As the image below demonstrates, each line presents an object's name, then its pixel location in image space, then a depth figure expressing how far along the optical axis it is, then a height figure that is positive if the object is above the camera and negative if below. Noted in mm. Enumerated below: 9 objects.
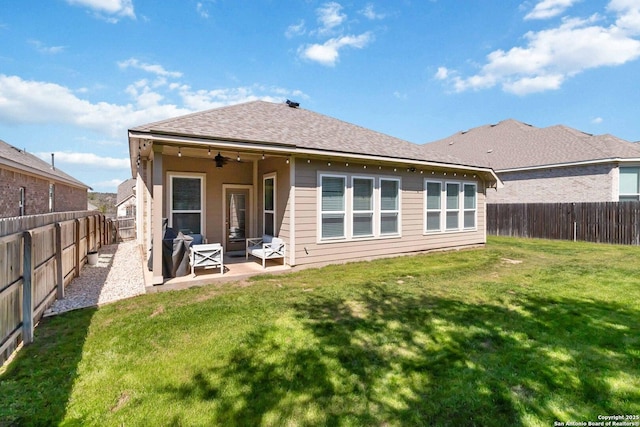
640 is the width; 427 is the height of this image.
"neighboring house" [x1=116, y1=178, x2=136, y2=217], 34378 +1165
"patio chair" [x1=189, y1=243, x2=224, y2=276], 6965 -1023
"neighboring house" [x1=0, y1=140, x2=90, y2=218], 12195 +1137
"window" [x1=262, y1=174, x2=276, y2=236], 8727 +146
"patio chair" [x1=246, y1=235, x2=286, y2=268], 7750 -1001
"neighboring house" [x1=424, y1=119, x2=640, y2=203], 14602 +2387
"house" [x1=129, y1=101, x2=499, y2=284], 7258 +746
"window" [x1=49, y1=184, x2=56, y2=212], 18220 +940
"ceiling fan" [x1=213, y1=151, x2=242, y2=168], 7988 +1353
